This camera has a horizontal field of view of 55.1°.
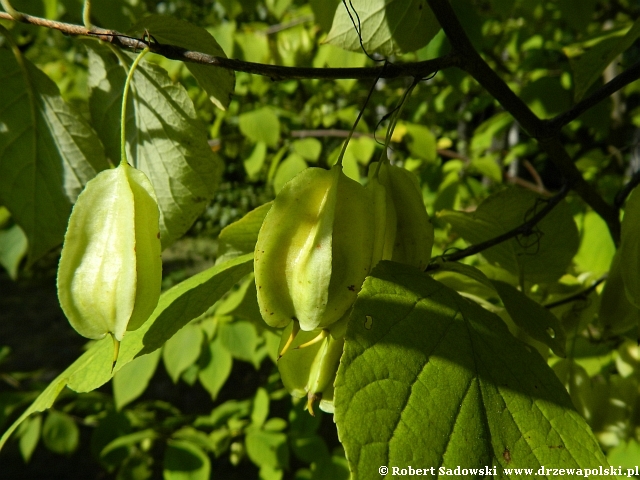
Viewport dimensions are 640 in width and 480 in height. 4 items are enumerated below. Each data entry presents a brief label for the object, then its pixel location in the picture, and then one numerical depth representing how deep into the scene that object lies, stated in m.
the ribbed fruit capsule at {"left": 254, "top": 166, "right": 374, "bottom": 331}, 0.13
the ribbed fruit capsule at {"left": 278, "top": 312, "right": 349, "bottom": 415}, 0.15
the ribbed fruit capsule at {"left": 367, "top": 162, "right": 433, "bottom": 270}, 0.15
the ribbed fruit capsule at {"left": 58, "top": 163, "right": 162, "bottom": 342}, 0.14
